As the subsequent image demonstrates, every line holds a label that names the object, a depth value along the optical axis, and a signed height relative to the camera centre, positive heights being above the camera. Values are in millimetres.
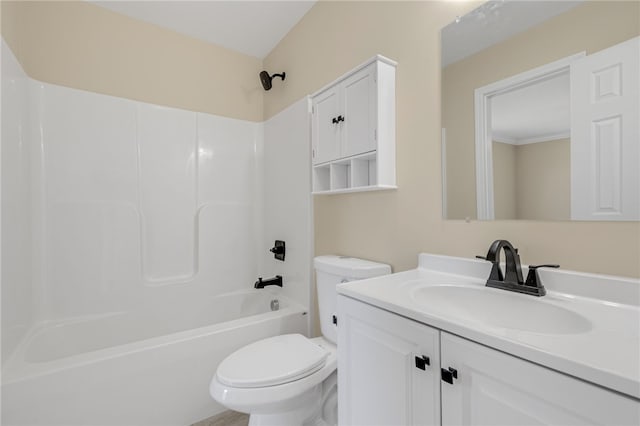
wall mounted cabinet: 1310 +407
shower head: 2398 +1112
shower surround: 1396 -171
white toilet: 1127 -678
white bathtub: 1194 -769
